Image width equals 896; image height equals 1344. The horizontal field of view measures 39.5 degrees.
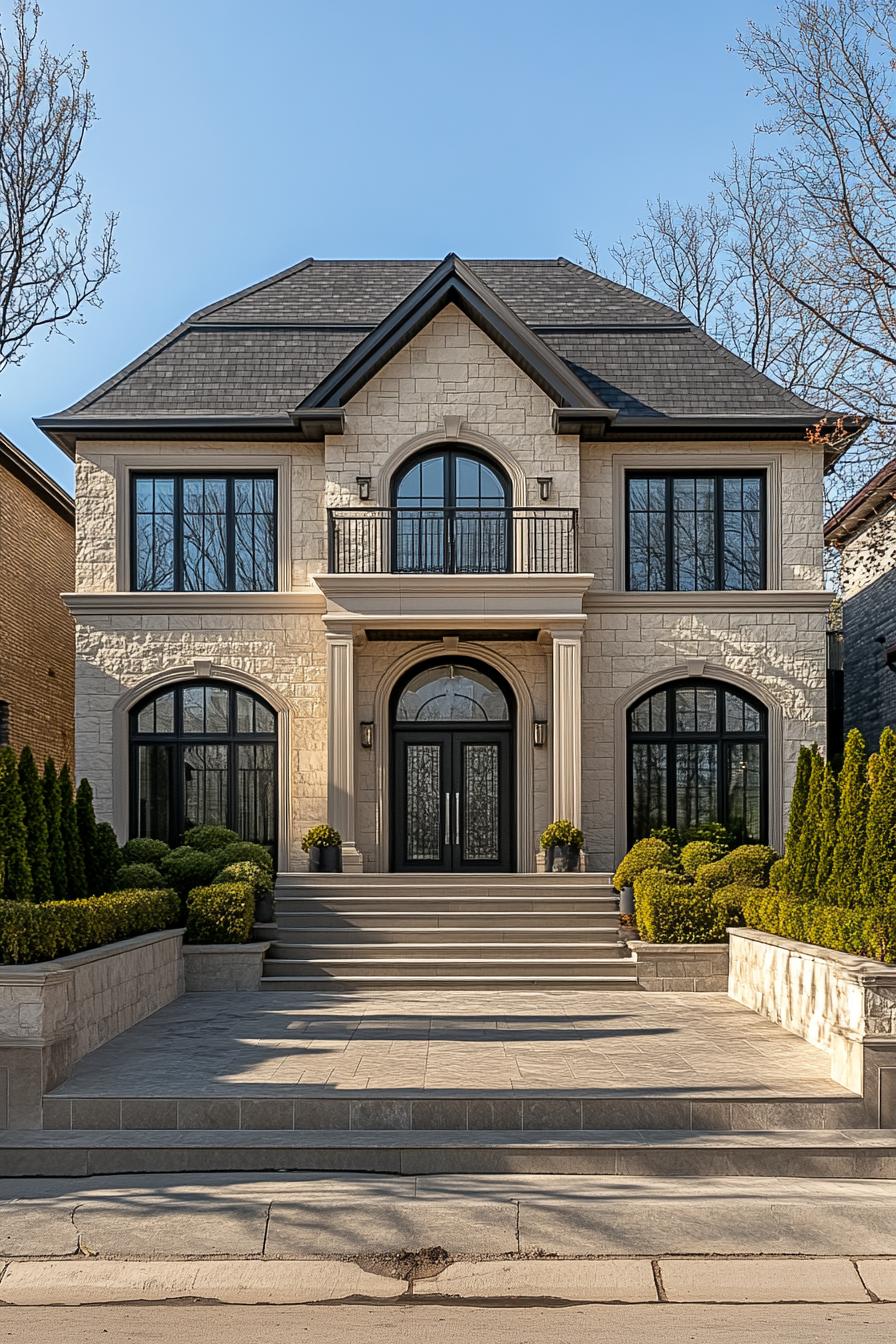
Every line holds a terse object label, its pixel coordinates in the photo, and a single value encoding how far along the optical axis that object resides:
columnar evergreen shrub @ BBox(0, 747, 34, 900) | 9.85
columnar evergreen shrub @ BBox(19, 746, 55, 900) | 10.53
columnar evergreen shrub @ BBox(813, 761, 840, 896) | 11.31
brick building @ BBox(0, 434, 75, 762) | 20.41
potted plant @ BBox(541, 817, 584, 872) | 16.86
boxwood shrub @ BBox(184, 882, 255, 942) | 13.62
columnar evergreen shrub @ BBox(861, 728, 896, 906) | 10.05
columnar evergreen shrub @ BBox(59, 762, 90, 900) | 11.55
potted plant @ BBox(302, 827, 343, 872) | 16.92
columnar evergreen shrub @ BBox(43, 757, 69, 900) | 11.12
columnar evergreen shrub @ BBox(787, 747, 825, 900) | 11.77
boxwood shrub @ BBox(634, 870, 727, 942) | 13.66
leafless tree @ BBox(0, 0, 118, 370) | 15.91
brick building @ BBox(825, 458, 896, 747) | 20.61
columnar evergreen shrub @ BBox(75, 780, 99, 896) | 12.29
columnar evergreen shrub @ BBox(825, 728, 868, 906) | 10.59
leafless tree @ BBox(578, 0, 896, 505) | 15.11
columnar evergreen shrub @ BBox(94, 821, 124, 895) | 12.41
